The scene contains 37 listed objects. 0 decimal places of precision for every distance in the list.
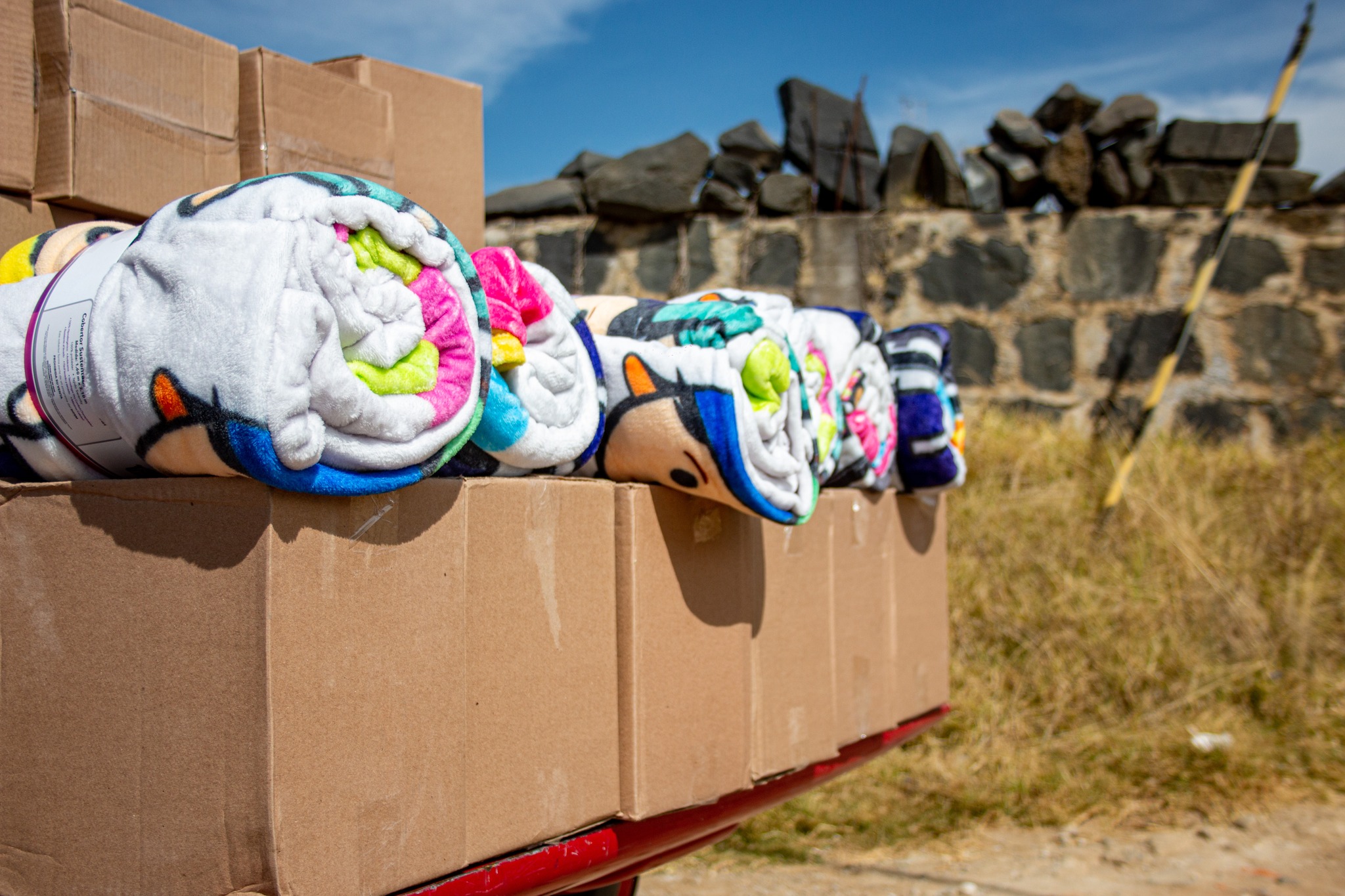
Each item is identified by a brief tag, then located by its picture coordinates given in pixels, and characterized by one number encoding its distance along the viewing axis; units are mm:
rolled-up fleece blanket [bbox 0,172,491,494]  855
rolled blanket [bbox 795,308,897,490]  1792
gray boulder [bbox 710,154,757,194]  4930
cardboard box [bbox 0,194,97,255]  1345
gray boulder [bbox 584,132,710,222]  4809
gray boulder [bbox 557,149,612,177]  4980
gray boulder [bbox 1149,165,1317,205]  4734
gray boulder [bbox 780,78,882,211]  4941
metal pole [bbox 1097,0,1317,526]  4539
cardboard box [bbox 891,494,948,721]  2059
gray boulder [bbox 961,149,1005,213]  4934
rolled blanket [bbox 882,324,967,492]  2037
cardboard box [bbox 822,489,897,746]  1788
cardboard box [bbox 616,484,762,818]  1281
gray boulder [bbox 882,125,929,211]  4953
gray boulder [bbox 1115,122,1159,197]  4777
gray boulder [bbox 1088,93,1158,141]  4895
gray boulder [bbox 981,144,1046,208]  4891
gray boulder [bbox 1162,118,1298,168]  4789
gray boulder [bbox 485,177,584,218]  4938
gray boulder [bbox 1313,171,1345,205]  4711
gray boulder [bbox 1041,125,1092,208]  4820
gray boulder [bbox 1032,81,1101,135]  4988
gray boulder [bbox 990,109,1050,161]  4898
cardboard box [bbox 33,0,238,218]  1363
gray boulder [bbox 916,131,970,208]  4879
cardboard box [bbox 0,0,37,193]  1341
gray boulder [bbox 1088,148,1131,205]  4785
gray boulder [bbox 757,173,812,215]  4895
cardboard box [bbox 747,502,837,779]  1550
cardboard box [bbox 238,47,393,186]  1571
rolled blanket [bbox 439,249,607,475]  1155
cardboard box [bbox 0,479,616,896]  873
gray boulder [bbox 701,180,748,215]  4883
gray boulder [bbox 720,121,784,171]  4918
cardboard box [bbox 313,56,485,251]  1822
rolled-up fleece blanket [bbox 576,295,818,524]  1308
